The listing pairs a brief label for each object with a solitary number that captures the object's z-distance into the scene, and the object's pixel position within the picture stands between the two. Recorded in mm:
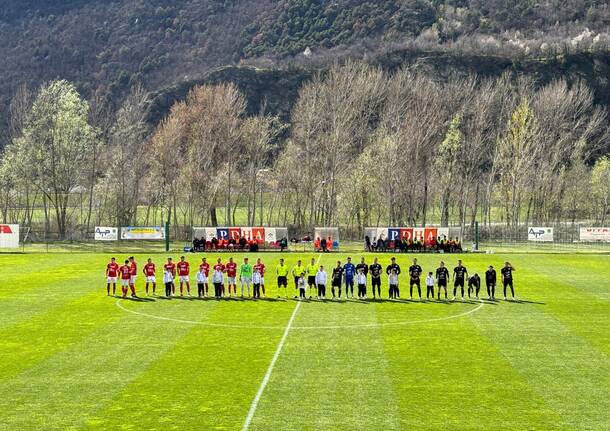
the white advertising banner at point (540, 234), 71812
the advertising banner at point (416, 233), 67938
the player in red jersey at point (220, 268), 36688
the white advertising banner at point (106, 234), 72750
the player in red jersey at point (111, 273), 37469
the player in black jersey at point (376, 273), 35978
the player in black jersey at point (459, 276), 35812
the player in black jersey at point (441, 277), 35812
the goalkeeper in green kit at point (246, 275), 37000
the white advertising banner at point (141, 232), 72625
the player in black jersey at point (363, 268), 35500
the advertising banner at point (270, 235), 69000
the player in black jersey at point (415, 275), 36094
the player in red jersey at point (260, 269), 36719
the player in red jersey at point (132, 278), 36906
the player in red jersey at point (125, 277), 36812
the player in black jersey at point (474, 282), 35875
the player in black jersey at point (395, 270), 35781
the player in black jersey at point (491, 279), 35156
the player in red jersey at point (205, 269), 36312
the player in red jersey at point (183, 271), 37250
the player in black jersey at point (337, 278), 36125
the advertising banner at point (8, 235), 68250
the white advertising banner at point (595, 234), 70125
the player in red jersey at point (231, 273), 36969
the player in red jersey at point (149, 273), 37388
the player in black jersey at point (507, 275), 35656
